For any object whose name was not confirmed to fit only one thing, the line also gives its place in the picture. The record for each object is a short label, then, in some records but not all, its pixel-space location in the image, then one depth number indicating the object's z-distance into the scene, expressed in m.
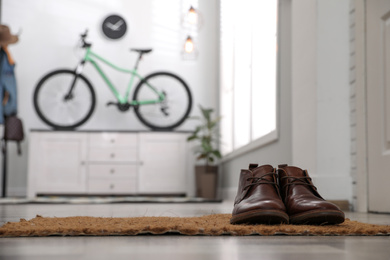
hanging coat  5.15
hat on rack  5.16
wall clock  6.22
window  3.45
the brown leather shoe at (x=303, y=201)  1.24
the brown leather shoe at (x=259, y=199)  1.22
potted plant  5.32
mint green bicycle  5.81
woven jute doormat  1.10
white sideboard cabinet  5.39
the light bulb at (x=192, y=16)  5.66
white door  2.16
